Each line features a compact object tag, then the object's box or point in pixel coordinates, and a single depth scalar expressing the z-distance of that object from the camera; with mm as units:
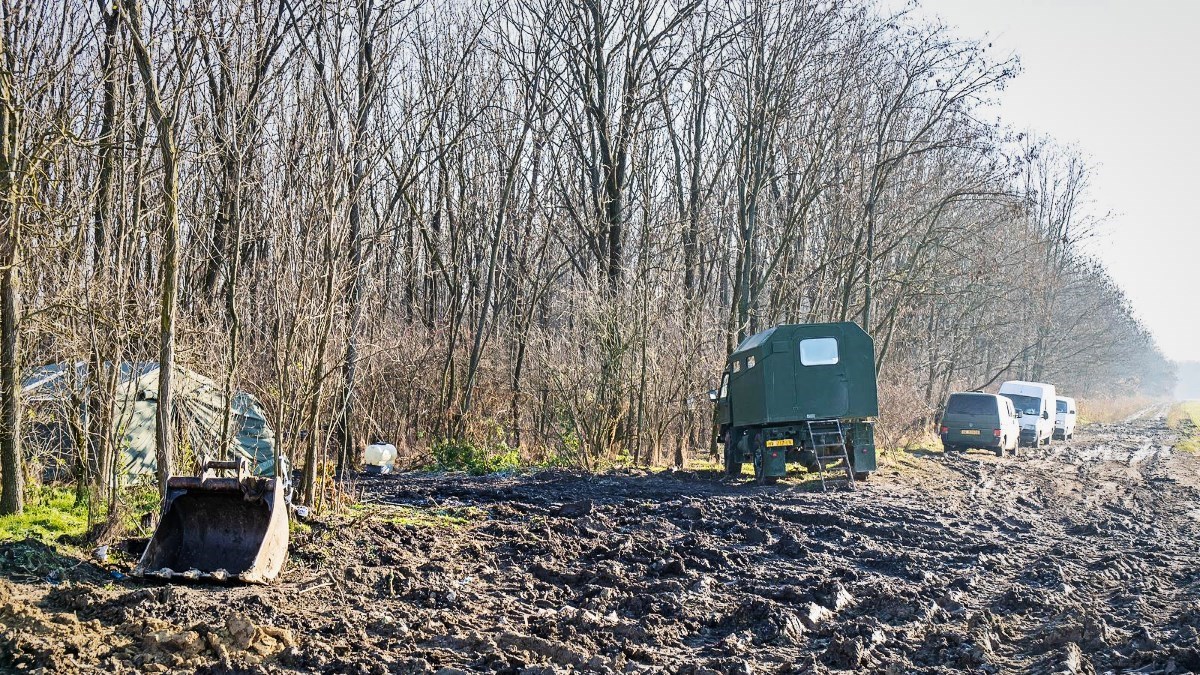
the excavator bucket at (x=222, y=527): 9797
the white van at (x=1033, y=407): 38000
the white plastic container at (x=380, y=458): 21516
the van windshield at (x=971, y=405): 32969
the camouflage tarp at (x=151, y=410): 12398
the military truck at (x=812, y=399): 20312
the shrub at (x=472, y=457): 22898
